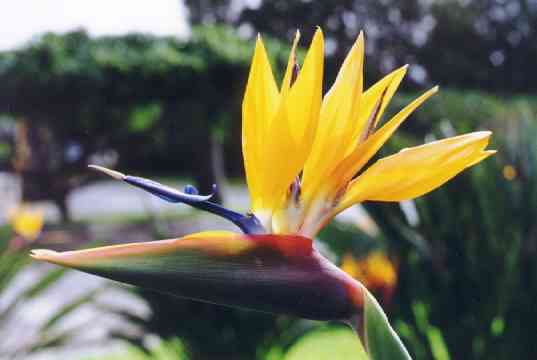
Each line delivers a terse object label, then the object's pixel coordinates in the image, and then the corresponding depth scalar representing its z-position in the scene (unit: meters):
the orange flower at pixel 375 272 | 1.51
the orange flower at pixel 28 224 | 2.28
